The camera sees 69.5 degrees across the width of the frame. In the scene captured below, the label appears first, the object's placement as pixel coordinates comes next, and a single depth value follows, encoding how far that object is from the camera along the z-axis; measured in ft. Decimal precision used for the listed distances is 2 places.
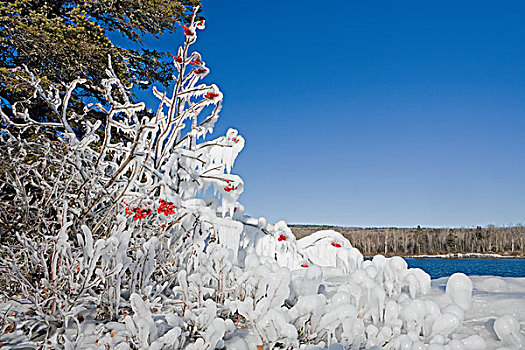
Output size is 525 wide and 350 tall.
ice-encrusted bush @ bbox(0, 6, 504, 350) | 6.84
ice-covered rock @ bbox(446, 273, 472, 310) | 8.05
